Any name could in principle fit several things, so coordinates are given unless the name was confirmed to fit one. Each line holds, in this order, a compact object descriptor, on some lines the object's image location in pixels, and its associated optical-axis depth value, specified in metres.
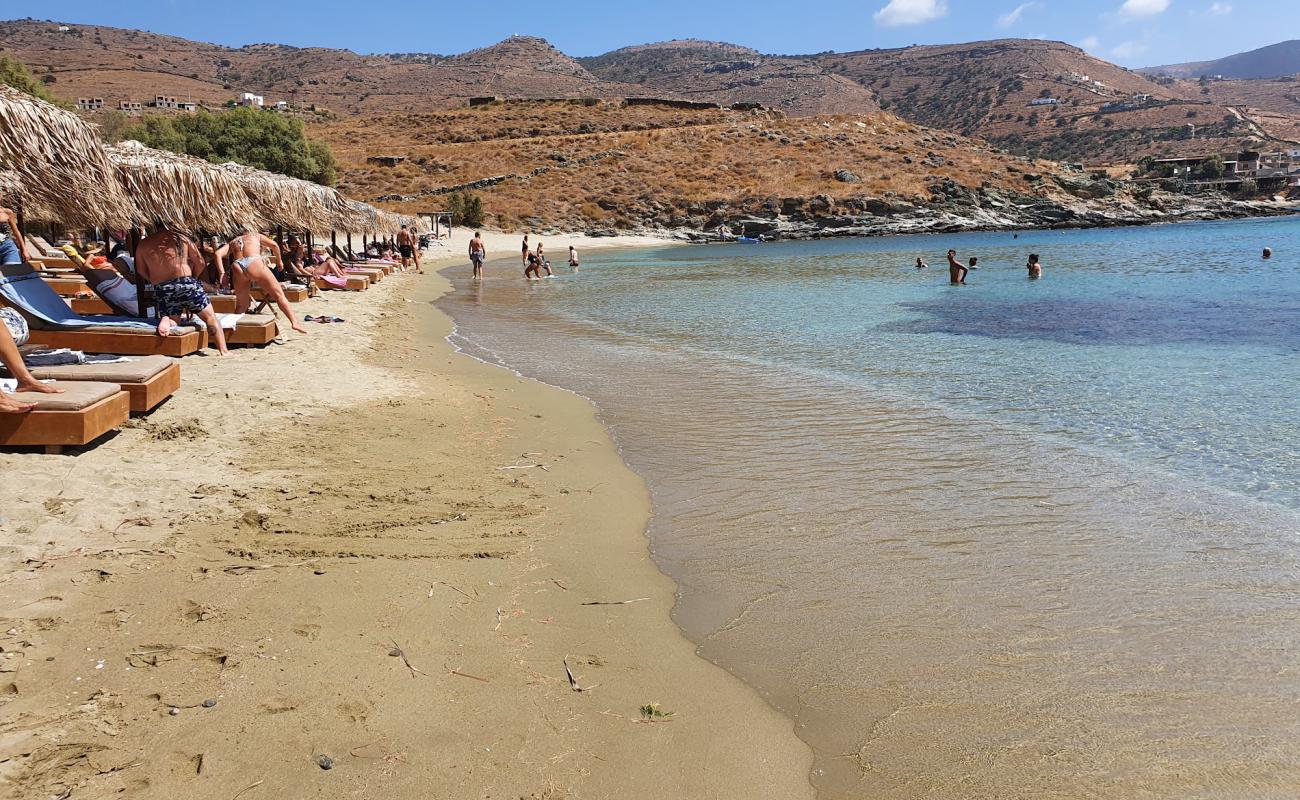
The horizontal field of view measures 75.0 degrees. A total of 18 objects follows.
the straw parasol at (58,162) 6.61
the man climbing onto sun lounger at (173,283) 8.50
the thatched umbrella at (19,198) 6.75
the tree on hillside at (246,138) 41.66
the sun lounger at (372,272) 21.04
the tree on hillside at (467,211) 49.91
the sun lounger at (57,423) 4.50
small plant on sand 2.87
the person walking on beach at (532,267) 26.53
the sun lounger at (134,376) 5.42
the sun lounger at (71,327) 6.77
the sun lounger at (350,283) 17.51
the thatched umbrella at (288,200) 13.52
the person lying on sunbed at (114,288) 8.84
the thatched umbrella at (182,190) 9.26
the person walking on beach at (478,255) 26.30
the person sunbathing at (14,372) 4.47
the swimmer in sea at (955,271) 22.67
